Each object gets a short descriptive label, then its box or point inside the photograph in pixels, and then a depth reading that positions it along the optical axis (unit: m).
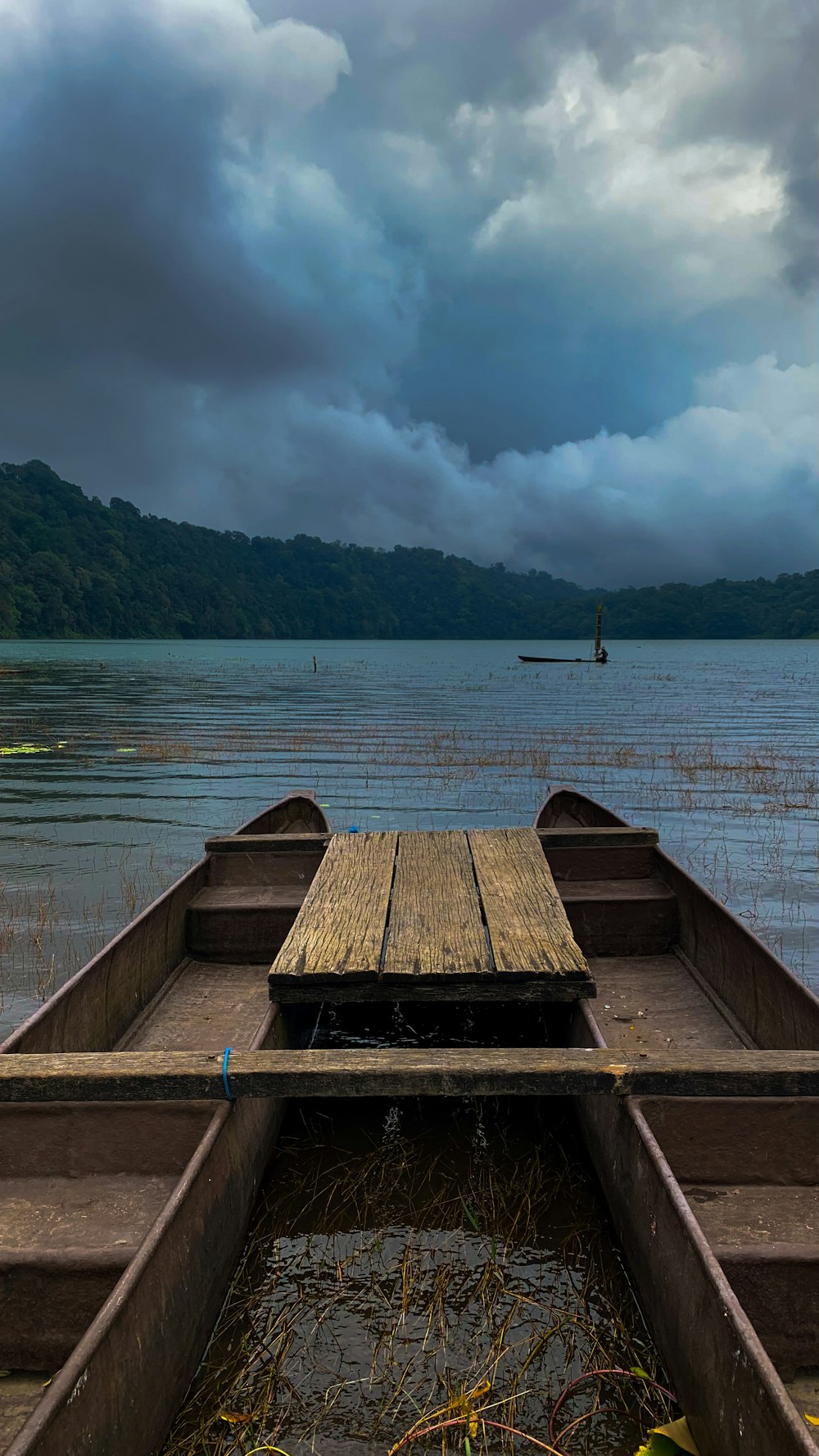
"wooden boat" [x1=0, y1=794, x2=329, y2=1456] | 2.60
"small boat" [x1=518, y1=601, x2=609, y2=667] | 77.37
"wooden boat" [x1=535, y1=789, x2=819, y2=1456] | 2.60
